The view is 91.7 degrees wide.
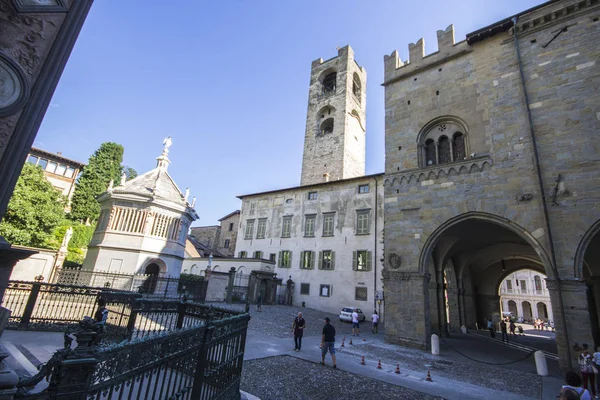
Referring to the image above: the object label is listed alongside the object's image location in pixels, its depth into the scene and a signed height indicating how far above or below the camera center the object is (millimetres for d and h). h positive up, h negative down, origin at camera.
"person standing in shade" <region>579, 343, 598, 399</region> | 8164 -1520
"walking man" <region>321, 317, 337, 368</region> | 9141 -1646
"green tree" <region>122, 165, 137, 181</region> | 47375 +14958
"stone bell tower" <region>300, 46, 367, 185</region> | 37656 +22439
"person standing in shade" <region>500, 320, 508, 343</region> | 18059 -1706
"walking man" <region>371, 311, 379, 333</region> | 18000 -1916
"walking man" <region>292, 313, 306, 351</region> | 10727 -1578
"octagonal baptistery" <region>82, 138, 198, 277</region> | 18688 +2465
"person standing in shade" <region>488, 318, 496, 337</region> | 20153 -1826
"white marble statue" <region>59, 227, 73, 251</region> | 18802 +1043
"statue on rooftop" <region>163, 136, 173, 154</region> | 23000 +9656
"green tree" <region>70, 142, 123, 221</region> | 35375 +10509
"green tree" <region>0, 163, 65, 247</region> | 23984 +3765
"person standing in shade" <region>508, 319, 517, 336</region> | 23562 -1676
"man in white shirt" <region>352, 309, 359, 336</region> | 16644 -1873
